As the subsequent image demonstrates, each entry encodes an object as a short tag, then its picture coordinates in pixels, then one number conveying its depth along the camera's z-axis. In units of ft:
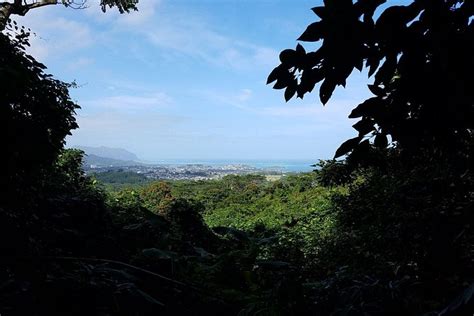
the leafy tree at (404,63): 3.01
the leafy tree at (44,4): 30.45
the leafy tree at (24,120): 7.16
